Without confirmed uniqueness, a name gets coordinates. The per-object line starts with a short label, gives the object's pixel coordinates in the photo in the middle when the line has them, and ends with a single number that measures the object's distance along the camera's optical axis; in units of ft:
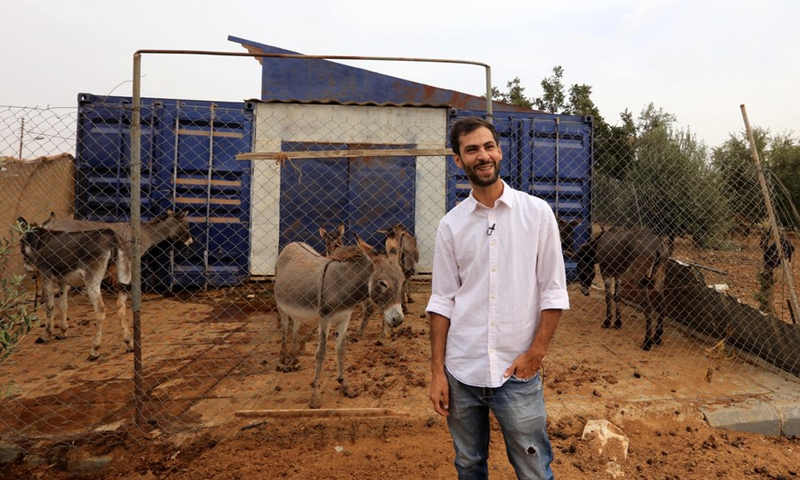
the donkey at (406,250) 23.68
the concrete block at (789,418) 12.28
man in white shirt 6.00
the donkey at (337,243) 19.27
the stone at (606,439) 10.56
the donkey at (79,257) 17.63
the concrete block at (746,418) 12.12
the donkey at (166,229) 25.32
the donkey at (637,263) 19.35
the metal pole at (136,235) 10.44
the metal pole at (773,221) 14.78
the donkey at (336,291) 12.57
